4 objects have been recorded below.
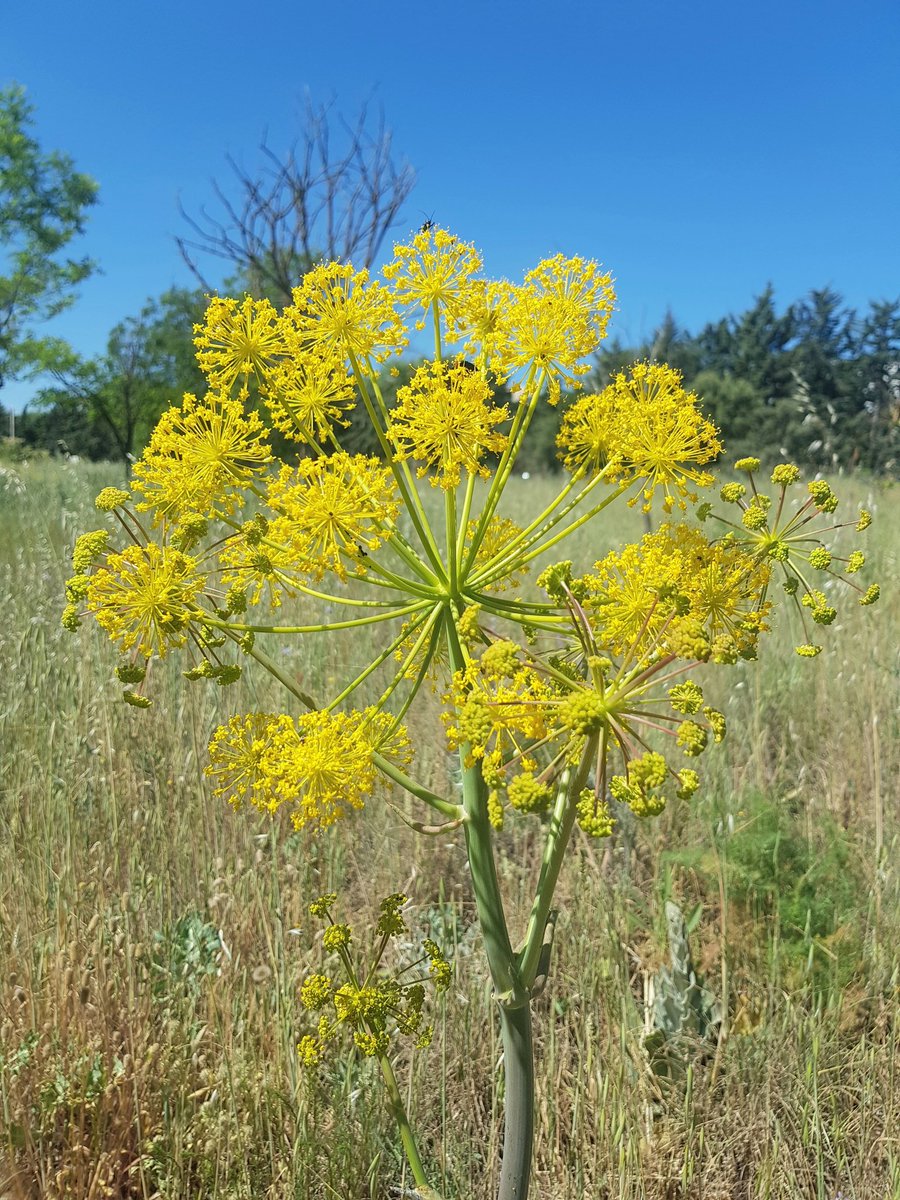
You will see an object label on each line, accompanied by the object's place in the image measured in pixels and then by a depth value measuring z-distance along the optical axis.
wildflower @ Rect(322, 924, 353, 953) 0.39
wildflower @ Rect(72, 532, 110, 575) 0.37
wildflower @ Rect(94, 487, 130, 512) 0.38
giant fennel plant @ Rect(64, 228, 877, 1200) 0.35
